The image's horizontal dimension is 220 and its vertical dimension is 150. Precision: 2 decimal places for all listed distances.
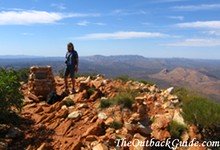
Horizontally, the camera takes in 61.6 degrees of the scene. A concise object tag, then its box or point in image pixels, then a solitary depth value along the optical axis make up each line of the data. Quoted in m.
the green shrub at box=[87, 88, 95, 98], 8.02
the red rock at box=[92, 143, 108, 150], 5.01
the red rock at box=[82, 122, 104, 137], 5.57
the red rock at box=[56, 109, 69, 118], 6.55
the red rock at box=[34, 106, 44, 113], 7.26
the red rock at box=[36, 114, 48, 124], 6.68
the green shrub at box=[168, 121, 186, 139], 5.79
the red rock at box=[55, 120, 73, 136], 5.91
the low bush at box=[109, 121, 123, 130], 5.80
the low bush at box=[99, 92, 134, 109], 6.95
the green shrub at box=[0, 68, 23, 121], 6.28
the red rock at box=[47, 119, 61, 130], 6.19
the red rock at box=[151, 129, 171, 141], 5.67
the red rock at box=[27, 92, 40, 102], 8.26
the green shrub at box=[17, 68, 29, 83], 11.76
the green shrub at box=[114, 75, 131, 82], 10.78
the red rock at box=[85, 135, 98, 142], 5.39
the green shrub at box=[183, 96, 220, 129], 5.82
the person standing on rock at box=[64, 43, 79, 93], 8.60
